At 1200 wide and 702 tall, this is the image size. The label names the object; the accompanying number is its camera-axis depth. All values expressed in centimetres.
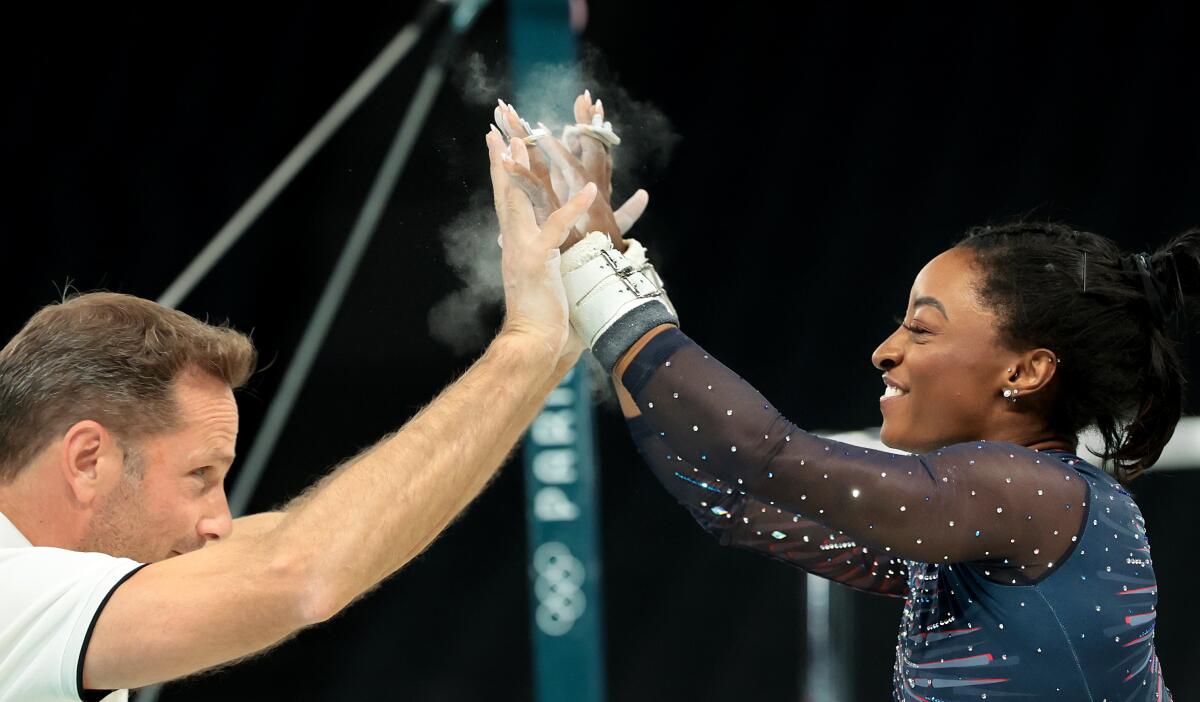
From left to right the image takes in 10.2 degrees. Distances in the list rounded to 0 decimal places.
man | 536
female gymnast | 545
